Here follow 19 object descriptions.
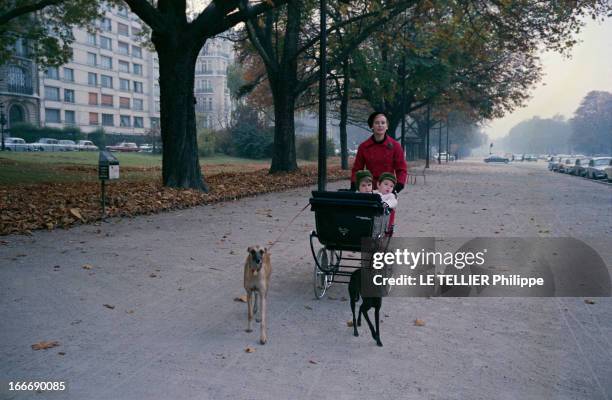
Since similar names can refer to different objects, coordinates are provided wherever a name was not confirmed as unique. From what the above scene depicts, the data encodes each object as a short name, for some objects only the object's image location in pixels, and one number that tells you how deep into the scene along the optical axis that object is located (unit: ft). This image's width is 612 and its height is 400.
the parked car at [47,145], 165.17
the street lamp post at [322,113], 48.35
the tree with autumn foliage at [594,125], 341.82
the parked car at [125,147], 199.00
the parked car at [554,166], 166.91
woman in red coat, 19.47
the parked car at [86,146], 181.17
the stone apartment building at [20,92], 187.73
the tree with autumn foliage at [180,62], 47.39
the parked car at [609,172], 104.20
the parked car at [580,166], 129.61
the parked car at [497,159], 287.55
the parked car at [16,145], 154.54
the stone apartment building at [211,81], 341.41
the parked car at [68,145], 174.43
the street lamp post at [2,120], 139.68
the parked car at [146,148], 192.36
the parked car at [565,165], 150.47
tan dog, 14.39
